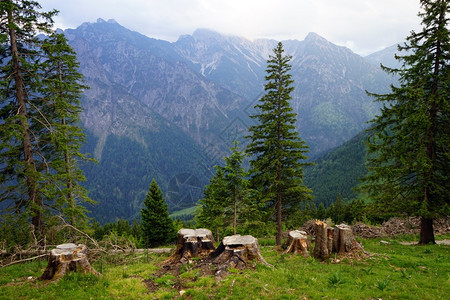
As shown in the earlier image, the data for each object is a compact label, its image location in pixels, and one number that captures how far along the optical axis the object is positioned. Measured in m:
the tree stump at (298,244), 13.35
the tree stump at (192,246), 12.43
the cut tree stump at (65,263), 9.61
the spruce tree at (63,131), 15.28
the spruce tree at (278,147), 18.69
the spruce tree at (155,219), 37.50
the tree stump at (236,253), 10.38
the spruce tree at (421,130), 14.97
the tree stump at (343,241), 12.24
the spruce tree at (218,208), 21.70
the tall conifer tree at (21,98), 14.00
